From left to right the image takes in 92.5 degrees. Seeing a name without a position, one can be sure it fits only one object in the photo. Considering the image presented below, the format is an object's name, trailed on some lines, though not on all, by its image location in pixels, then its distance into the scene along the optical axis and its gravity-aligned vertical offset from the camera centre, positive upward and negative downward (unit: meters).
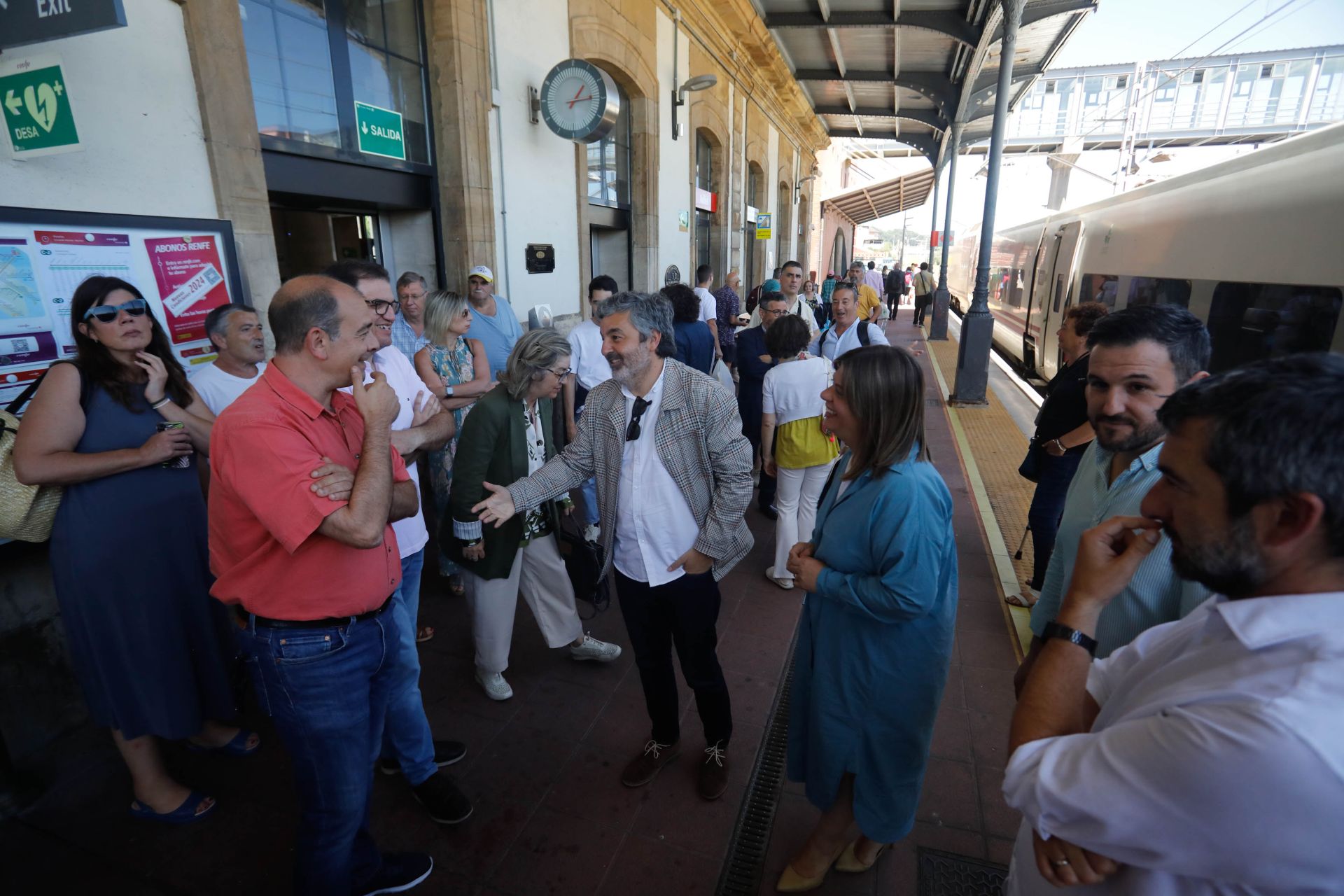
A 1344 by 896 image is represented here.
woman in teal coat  1.88 -0.96
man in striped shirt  1.83 -0.39
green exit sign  5.30 +1.15
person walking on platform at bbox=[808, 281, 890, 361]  5.34 -0.47
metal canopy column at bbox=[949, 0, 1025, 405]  9.25 -0.69
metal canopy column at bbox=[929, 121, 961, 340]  18.14 -0.88
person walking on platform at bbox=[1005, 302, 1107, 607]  3.53 -0.86
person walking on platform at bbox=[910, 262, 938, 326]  19.39 -0.48
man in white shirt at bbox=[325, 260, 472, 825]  2.53 -1.30
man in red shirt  1.66 -0.74
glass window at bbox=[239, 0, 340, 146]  4.43 +1.42
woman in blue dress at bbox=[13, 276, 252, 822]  2.35 -0.96
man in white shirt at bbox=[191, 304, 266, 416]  2.90 -0.38
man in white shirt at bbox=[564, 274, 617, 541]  5.30 -0.75
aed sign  2.61 +0.64
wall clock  6.59 +1.72
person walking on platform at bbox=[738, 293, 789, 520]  5.48 -0.87
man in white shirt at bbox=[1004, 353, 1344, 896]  0.79 -0.54
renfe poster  3.40 -0.05
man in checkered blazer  2.46 -0.81
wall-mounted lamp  9.80 +2.81
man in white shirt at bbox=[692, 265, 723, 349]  7.86 -0.38
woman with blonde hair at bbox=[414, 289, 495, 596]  4.19 -0.62
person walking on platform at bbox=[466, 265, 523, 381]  5.24 -0.39
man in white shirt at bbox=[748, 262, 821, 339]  7.23 -0.17
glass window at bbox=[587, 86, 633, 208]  8.93 +1.47
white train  3.92 +0.20
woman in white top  4.10 -0.98
